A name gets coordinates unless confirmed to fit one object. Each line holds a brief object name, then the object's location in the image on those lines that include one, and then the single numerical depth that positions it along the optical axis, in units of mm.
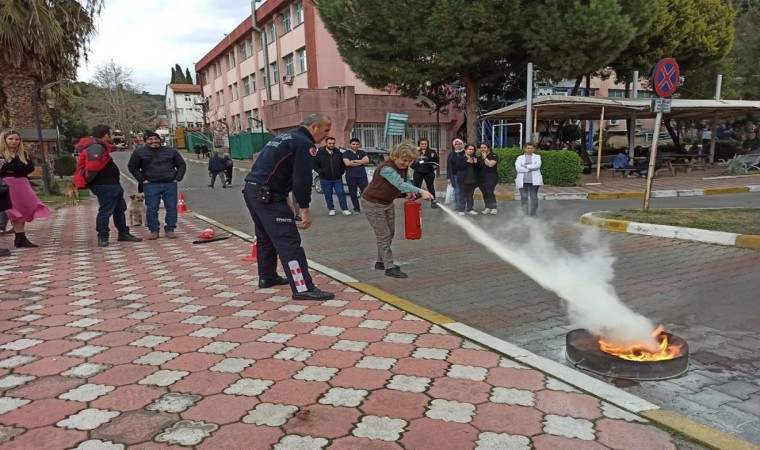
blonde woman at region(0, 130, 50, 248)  7249
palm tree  14742
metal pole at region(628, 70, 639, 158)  21552
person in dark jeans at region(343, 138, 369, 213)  11305
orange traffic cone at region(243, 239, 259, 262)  6723
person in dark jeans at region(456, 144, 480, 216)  10750
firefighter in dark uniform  4551
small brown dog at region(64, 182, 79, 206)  14540
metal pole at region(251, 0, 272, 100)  27916
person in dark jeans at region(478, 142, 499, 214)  10812
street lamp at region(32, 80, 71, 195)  15420
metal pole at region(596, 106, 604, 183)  16619
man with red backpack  7518
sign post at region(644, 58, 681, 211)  8625
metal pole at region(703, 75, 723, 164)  22406
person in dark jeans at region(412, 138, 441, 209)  11547
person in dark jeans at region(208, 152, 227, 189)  20375
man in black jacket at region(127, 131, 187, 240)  8031
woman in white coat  10156
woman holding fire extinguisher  5551
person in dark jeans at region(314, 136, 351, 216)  10883
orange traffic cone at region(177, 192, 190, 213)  13055
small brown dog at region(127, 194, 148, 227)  10023
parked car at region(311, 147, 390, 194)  16281
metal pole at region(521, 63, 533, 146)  16031
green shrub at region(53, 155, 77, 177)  22359
